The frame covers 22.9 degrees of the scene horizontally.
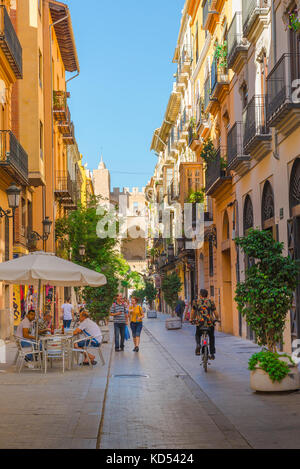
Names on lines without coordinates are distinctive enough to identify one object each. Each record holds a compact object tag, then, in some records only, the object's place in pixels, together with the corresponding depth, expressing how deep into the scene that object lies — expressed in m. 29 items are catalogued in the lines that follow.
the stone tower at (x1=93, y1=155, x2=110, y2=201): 143.12
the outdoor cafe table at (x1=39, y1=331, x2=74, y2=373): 15.85
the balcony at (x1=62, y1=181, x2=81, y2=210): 42.62
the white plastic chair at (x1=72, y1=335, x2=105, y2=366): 16.11
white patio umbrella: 15.75
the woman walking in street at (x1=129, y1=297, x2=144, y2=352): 20.89
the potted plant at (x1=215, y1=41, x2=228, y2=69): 26.77
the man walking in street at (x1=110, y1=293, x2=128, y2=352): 21.28
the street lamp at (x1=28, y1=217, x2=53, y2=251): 26.41
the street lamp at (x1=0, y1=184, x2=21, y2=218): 19.30
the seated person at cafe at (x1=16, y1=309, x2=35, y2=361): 16.95
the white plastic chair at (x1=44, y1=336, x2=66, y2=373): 15.98
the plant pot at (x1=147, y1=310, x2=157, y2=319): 58.22
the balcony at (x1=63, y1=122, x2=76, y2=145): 44.09
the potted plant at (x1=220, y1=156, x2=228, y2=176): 26.89
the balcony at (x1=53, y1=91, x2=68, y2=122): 38.32
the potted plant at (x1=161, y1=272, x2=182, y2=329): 40.81
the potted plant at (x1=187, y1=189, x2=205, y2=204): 36.16
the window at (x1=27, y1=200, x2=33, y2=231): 32.56
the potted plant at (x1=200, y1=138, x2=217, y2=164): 28.73
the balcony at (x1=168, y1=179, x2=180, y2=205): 49.38
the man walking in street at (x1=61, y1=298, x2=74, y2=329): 32.66
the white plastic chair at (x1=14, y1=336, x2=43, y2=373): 15.45
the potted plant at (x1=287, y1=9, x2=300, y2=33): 16.66
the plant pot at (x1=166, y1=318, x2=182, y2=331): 35.12
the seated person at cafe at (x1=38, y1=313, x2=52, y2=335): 17.86
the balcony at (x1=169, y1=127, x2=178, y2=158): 54.08
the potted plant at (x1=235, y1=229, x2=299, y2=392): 11.93
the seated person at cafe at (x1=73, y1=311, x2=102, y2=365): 16.97
